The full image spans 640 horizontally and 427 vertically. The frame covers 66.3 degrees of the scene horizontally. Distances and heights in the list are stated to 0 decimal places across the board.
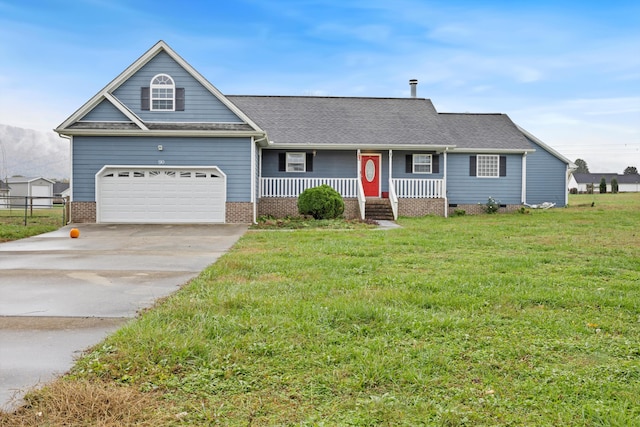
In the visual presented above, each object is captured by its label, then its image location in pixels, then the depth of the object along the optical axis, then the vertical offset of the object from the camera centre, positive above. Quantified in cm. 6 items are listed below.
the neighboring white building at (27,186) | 5394 +178
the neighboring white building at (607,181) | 9731 +406
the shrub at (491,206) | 2312 -24
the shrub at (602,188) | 6546 +171
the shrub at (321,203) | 1814 -6
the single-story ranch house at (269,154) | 1770 +198
